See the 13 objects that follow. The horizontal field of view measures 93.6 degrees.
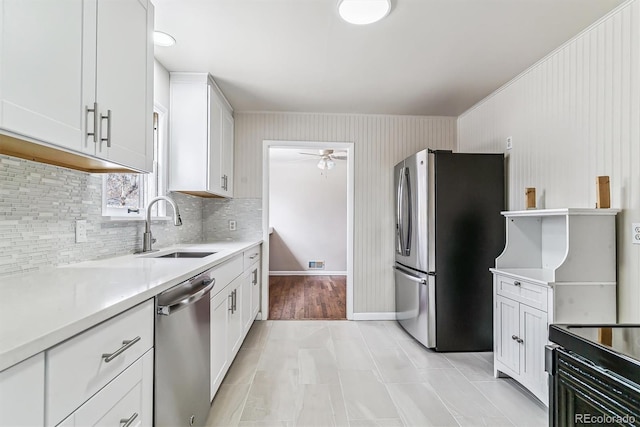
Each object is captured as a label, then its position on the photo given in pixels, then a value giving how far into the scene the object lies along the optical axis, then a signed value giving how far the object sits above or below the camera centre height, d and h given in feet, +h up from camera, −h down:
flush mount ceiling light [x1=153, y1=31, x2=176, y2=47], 6.67 +4.06
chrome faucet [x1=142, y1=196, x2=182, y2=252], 6.74 -0.34
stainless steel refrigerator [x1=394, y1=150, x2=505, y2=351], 8.73 -0.73
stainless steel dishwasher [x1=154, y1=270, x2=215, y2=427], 3.71 -1.94
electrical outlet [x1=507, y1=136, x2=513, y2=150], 8.87 +2.29
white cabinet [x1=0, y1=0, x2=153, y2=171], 2.87 +1.68
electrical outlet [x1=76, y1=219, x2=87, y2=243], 5.16 -0.25
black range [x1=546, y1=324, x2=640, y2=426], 2.17 -1.25
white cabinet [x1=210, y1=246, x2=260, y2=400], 5.97 -2.24
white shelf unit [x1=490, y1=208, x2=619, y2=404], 5.79 -1.45
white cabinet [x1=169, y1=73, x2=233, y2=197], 8.59 +2.45
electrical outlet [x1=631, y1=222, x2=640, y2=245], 5.49 -0.23
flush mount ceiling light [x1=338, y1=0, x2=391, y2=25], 5.56 +3.98
